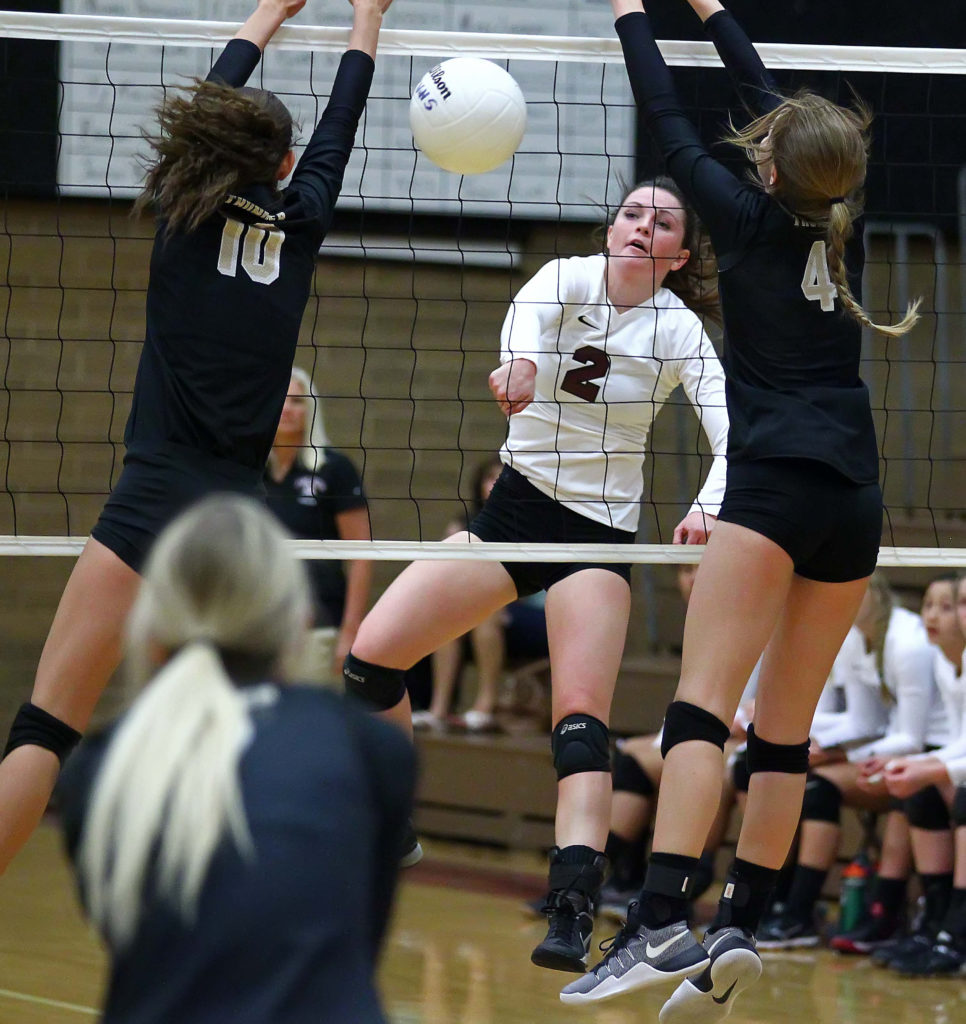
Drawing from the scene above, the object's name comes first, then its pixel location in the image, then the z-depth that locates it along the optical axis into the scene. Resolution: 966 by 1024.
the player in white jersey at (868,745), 12.52
